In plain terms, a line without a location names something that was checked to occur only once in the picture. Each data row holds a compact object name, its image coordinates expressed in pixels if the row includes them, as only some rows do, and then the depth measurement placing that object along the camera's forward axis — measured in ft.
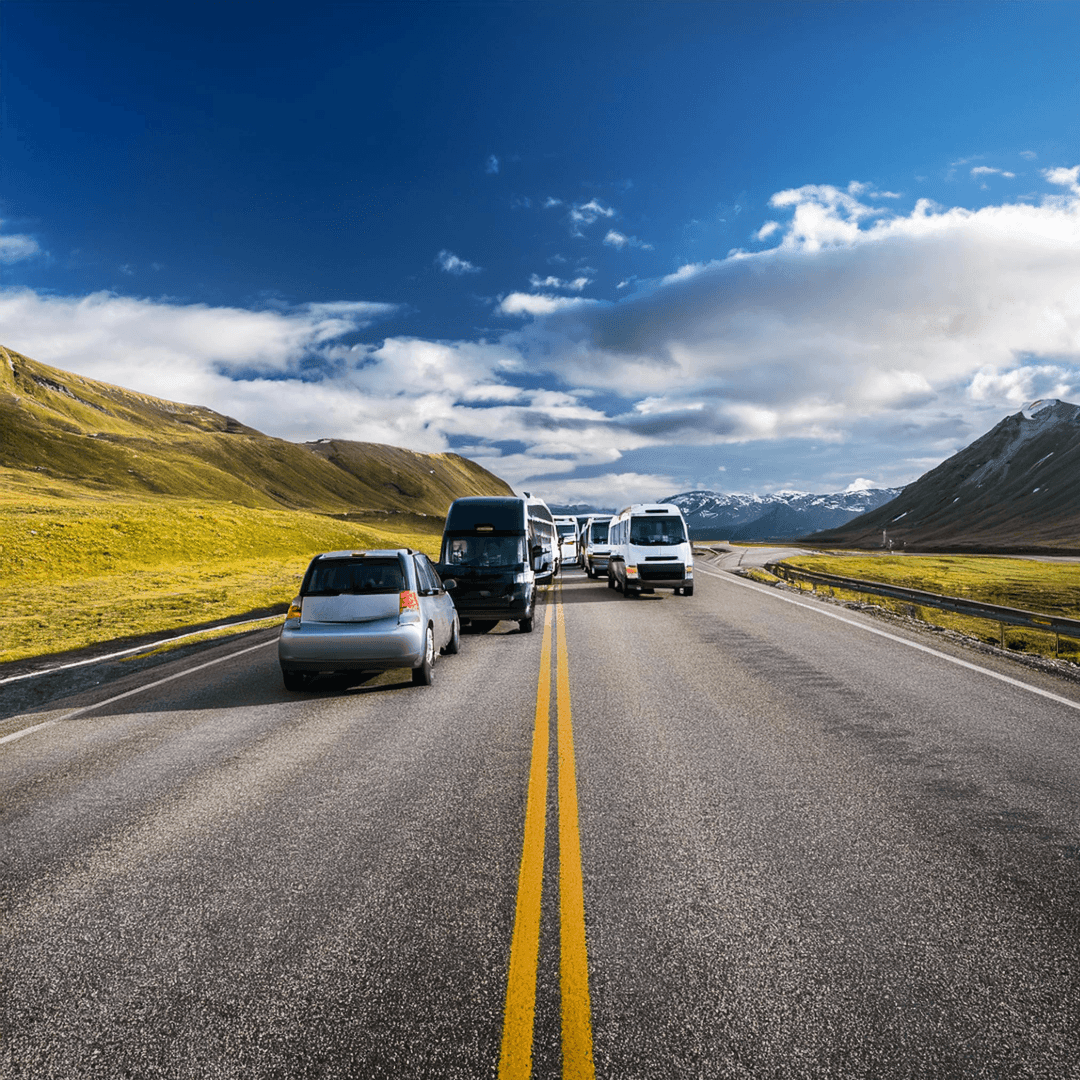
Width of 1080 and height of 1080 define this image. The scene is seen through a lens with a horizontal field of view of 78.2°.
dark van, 43.86
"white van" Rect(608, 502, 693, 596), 63.87
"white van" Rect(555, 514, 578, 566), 136.87
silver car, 27.14
